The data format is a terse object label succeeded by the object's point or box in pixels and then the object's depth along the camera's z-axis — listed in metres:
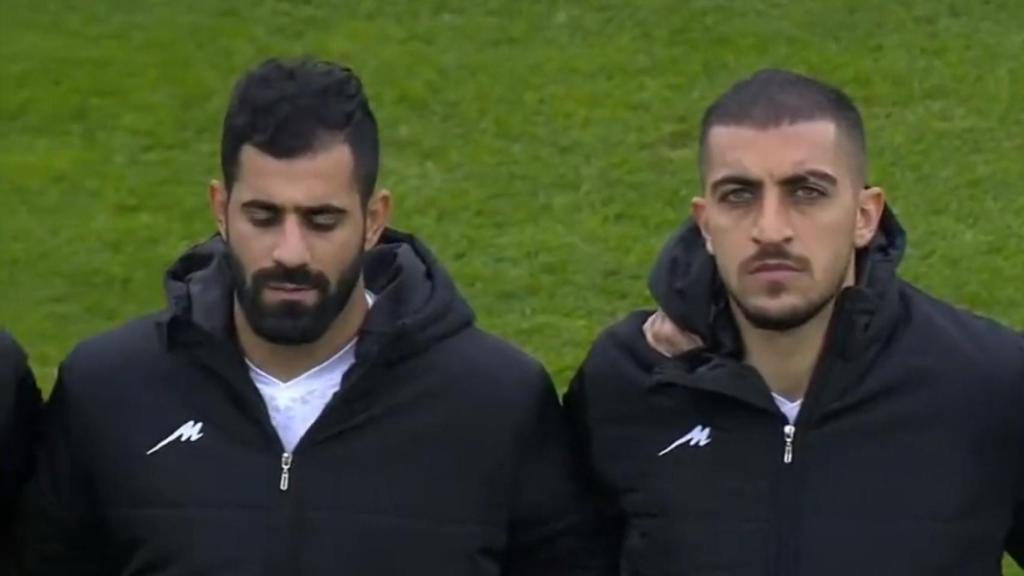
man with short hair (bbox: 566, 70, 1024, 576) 8.36
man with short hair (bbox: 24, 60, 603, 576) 8.37
